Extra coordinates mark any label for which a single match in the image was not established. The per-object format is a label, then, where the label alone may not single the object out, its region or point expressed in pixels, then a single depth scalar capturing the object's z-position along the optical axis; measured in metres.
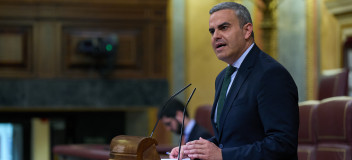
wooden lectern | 6.23
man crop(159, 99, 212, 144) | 10.97
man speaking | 6.16
